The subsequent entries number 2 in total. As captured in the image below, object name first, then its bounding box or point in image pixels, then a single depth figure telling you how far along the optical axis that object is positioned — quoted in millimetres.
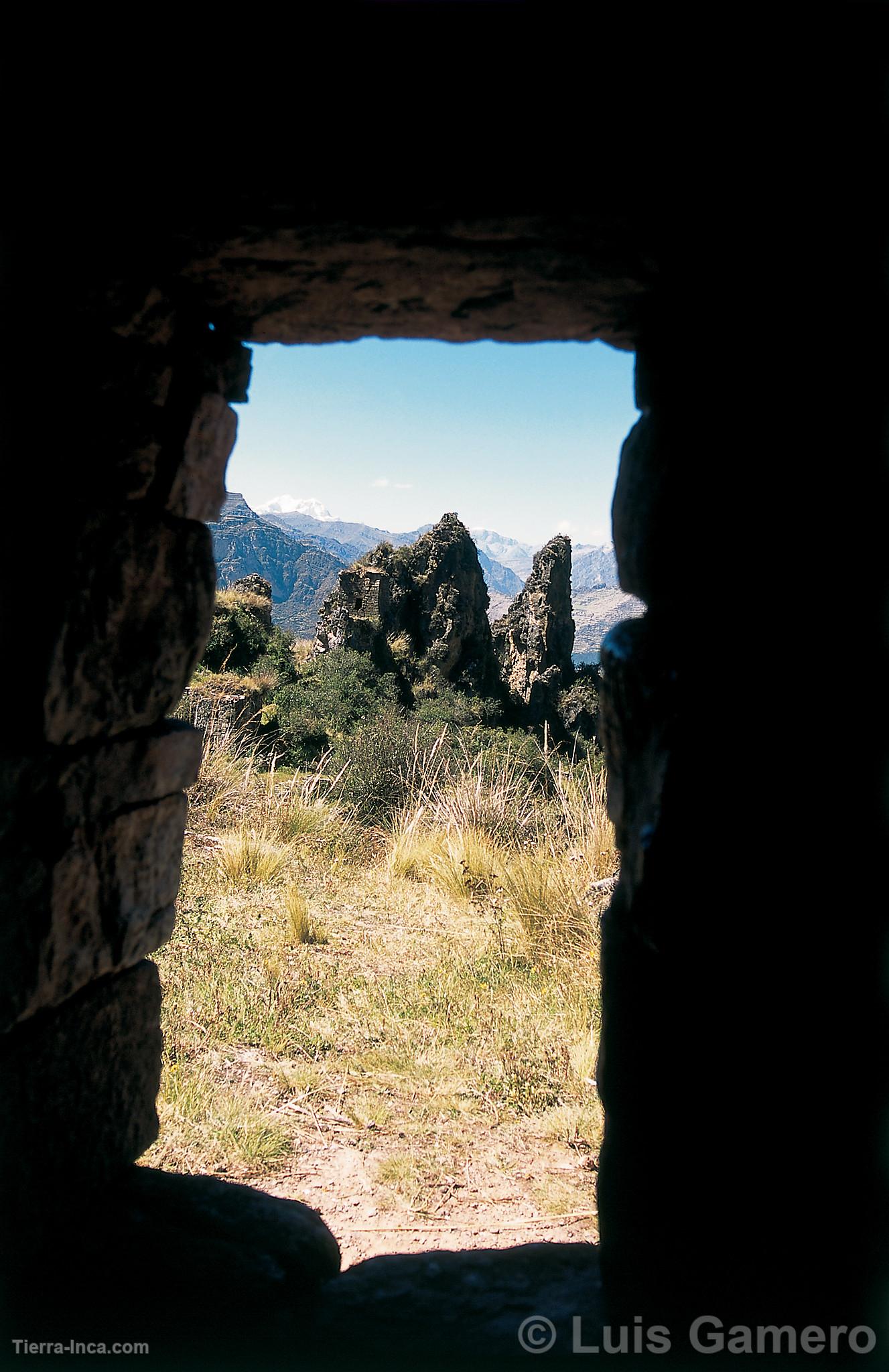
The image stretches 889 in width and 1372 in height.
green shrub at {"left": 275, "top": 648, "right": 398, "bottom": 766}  10555
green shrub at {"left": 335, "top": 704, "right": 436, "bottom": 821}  6496
